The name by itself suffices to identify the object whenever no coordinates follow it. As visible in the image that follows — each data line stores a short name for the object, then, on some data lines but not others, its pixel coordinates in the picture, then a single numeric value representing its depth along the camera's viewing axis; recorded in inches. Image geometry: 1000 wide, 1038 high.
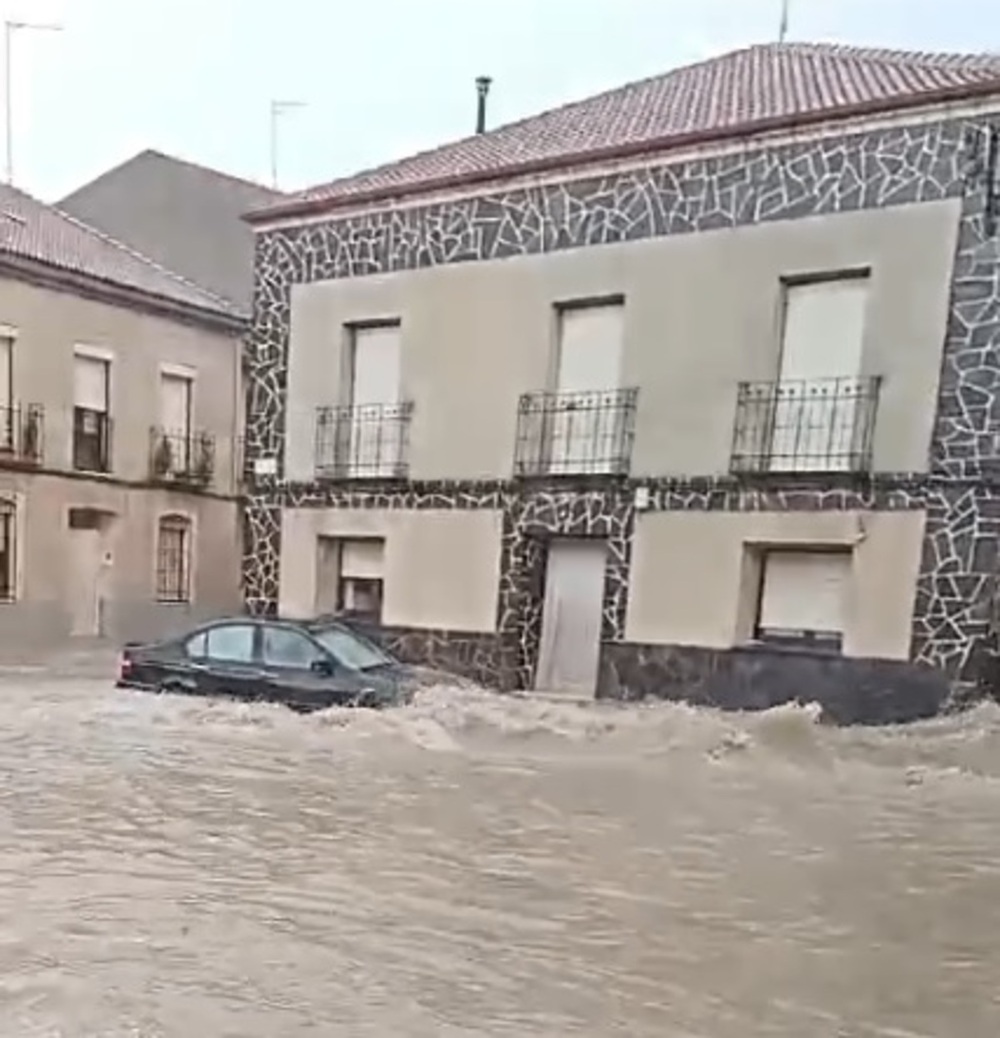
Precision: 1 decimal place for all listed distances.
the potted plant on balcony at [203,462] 880.3
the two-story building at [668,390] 502.0
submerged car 448.1
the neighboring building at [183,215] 1017.5
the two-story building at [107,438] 759.7
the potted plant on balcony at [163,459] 845.8
